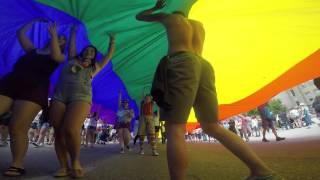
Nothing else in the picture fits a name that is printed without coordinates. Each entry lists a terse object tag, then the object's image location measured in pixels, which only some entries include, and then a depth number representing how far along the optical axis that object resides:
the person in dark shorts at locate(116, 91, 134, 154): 3.33
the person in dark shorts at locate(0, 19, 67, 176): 1.43
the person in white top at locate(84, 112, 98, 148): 4.17
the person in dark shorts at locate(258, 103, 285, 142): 4.43
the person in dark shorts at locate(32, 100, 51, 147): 4.38
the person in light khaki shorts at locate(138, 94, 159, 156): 3.02
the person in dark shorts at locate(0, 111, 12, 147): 3.98
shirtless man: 1.01
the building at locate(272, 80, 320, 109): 29.76
